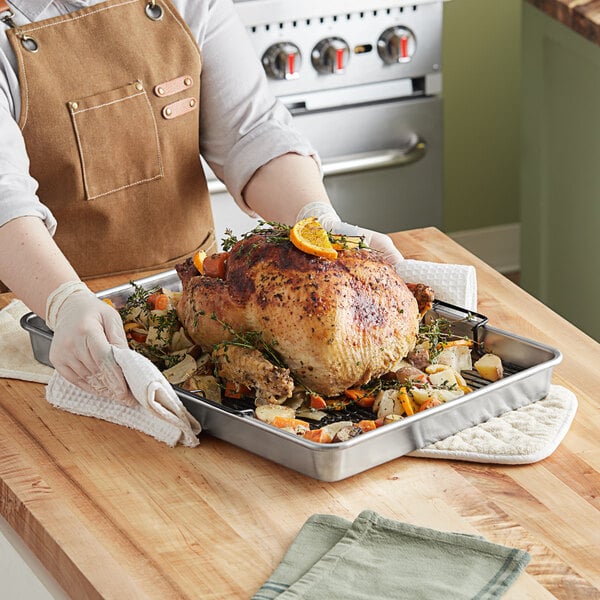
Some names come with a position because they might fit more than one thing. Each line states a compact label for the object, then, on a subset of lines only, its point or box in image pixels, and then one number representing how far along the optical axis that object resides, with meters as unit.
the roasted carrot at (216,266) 2.65
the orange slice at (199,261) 2.70
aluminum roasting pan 2.47
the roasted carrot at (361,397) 2.58
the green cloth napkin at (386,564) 2.33
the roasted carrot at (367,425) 2.51
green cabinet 3.83
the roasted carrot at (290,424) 2.51
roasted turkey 2.55
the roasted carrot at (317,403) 2.57
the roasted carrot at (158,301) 2.72
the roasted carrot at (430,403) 2.53
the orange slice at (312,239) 2.59
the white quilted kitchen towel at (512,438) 2.51
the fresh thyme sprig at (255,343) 2.57
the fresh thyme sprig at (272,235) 2.63
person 2.95
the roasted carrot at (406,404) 2.54
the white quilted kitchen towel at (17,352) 2.71
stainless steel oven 3.87
